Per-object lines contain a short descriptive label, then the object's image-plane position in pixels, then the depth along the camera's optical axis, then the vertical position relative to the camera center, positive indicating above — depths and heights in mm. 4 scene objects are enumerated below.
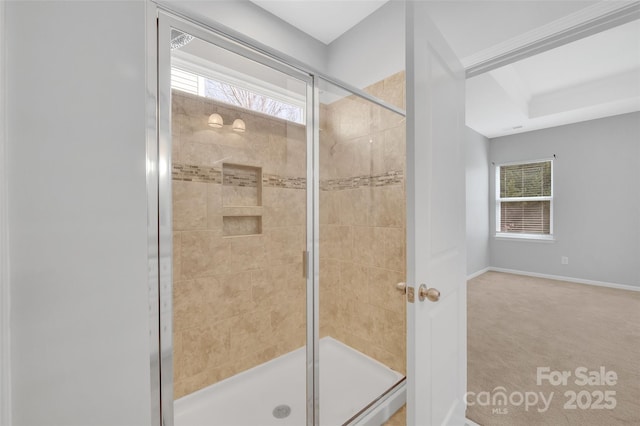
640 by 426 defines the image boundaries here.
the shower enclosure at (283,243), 1484 -200
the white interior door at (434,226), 973 -60
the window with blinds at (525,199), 4707 +242
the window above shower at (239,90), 1313 +714
